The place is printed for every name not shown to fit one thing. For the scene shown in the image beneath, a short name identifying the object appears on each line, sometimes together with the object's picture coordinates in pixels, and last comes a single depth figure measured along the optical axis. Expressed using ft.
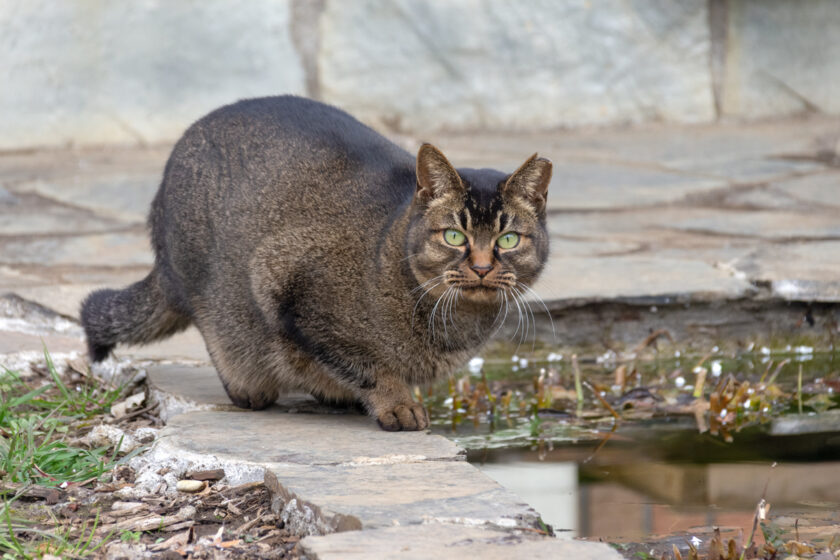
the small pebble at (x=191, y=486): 15.88
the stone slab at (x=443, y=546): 12.37
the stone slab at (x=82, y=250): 29.45
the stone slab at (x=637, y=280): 25.40
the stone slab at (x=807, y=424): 20.66
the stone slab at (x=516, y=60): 42.68
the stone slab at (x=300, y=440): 16.49
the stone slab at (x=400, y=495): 13.67
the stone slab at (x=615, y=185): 34.83
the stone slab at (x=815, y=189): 33.96
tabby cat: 18.03
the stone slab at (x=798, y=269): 25.52
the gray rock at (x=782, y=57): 42.83
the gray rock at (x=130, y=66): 41.06
